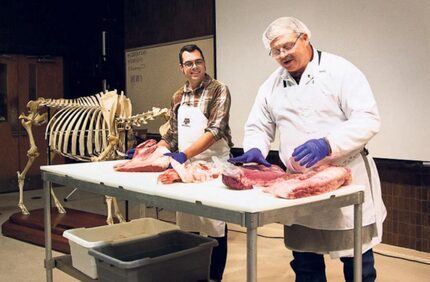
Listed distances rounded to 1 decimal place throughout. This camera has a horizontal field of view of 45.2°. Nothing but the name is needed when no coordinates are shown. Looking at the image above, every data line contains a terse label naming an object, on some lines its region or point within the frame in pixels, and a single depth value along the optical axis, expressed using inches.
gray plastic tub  90.2
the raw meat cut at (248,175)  78.2
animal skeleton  166.4
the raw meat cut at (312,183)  72.3
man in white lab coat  83.7
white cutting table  66.3
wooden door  273.3
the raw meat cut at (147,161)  99.4
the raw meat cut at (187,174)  85.2
